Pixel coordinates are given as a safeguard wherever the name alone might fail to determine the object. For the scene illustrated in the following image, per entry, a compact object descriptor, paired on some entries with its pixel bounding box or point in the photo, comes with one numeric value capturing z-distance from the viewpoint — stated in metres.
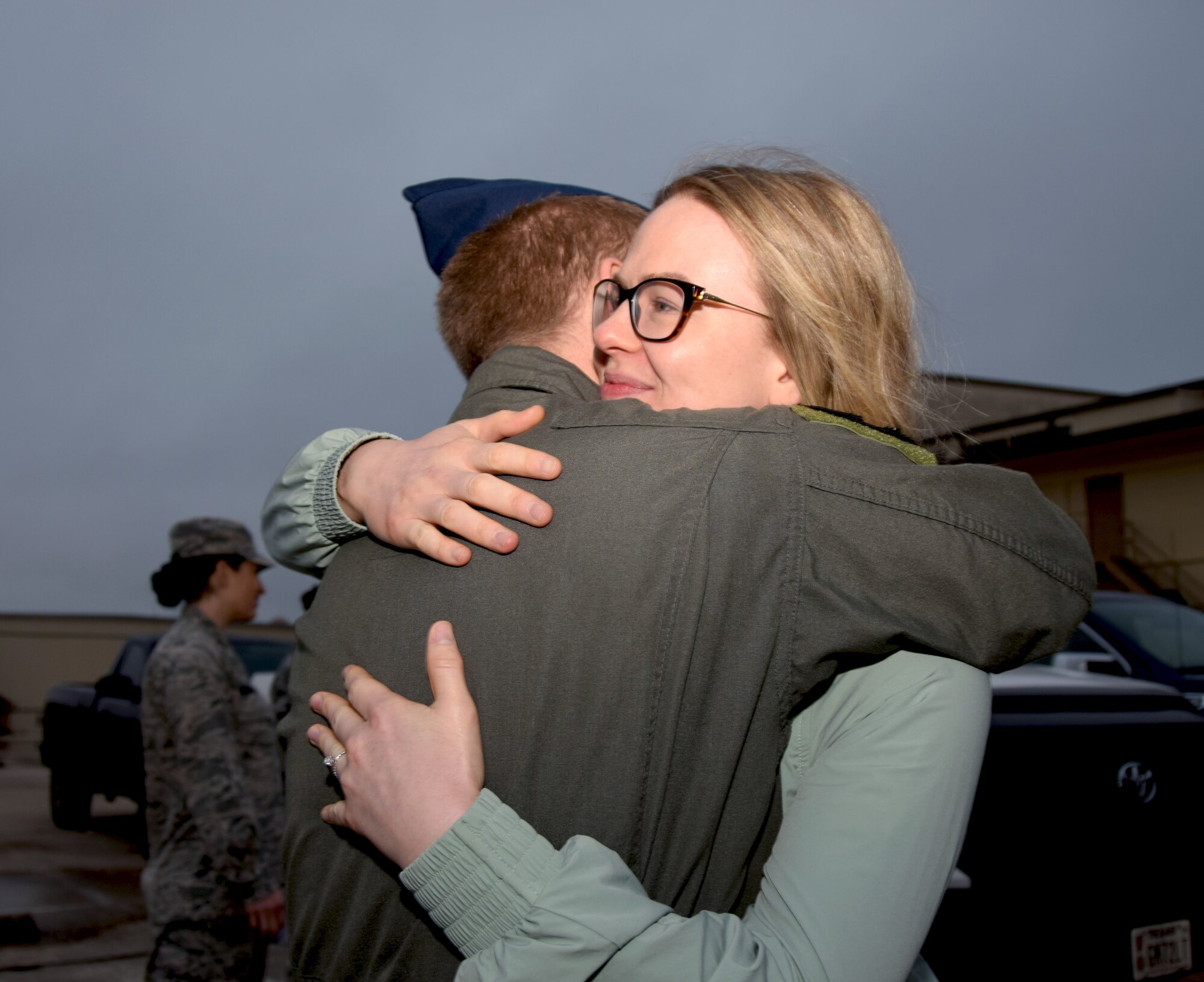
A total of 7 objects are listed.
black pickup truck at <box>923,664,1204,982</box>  3.25
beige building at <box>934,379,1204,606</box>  13.79
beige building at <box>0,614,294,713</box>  23.11
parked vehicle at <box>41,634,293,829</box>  9.75
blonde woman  1.07
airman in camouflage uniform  3.78
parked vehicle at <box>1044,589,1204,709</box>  5.88
